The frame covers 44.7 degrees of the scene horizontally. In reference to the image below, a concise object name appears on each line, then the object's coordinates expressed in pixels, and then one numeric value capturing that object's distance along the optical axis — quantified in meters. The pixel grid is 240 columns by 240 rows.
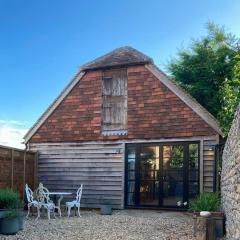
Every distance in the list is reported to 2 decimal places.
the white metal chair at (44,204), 7.49
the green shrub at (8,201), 5.96
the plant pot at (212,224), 5.14
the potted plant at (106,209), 8.52
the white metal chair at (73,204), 7.89
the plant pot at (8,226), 5.65
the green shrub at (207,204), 5.91
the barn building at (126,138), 8.79
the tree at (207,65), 11.90
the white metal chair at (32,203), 7.53
